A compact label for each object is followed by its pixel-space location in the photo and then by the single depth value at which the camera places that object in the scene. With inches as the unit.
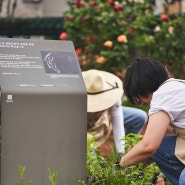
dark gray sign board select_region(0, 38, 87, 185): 156.5
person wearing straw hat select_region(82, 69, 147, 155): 228.2
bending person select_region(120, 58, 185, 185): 152.6
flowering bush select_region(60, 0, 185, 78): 474.6
